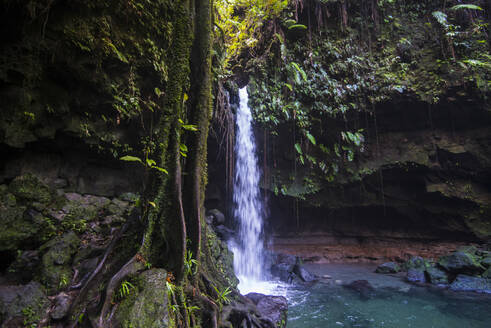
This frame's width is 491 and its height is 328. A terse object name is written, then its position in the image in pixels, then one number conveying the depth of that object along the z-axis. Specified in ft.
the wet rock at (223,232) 26.27
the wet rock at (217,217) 27.15
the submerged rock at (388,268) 28.61
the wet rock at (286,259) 29.35
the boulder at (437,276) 23.95
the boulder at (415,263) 27.89
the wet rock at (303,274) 25.93
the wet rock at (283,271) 26.25
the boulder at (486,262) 23.82
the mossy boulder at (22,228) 10.51
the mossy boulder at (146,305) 7.35
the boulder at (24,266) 10.06
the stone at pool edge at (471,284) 21.68
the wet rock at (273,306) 14.37
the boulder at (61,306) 8.36
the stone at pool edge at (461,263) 23.89
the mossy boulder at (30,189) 11.58
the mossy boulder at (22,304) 8.04
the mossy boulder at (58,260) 9.73
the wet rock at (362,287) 20.97
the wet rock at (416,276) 25.00
